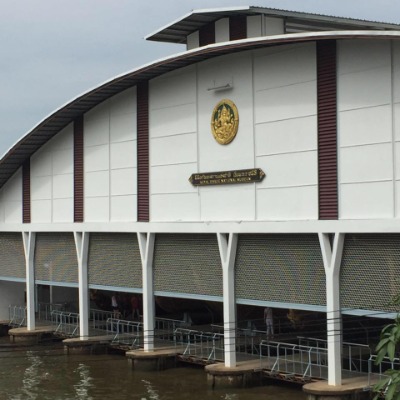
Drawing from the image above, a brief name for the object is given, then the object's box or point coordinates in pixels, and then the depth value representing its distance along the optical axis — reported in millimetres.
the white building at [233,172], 25203
